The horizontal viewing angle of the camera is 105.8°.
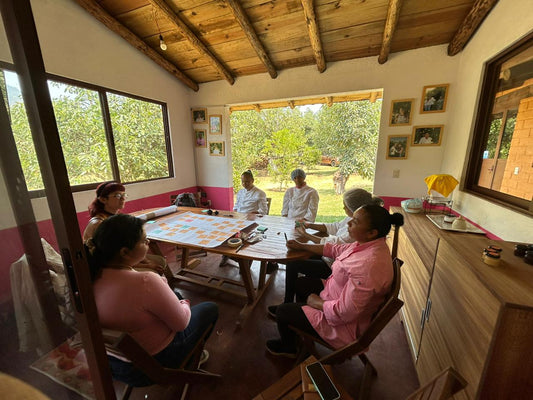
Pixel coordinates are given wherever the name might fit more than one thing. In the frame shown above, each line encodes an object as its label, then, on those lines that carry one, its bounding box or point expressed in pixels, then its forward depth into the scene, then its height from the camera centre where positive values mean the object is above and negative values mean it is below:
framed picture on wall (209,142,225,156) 4.23 +0.14
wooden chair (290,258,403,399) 0.93 -0.95
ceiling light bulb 2.77 +1.54
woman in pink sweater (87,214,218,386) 0.84 -0.59
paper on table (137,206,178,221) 2.31 -0.67
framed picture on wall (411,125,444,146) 2.80 +0.22
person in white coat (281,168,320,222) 2.62 -0.60
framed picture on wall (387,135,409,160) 2.96 +0.08
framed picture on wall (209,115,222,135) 4.10 +0.62
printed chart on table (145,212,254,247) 1.75 -0.71
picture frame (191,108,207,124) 4.18 +0.81
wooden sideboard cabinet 0.70 -0.70
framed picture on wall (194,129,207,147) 4.30 +0.38
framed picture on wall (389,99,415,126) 2.87 +0.56
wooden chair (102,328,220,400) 0.73 -0.95
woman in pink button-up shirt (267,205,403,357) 1.01 -0.71
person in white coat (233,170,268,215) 2.81 -0.61
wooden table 1.51 -0.73
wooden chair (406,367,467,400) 0.56 -0.66
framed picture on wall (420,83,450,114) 2.69 +0.70
